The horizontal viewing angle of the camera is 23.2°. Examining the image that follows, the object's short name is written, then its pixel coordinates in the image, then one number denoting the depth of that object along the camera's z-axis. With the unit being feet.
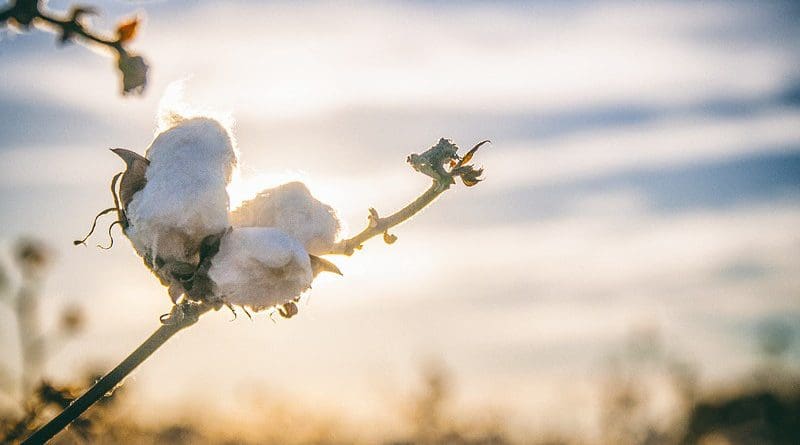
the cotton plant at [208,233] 2.16
